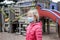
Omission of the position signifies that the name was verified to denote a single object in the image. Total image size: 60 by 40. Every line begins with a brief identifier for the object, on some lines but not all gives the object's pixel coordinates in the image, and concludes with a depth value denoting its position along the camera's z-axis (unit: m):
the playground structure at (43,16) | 3.73
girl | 1.20
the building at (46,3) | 5.62
